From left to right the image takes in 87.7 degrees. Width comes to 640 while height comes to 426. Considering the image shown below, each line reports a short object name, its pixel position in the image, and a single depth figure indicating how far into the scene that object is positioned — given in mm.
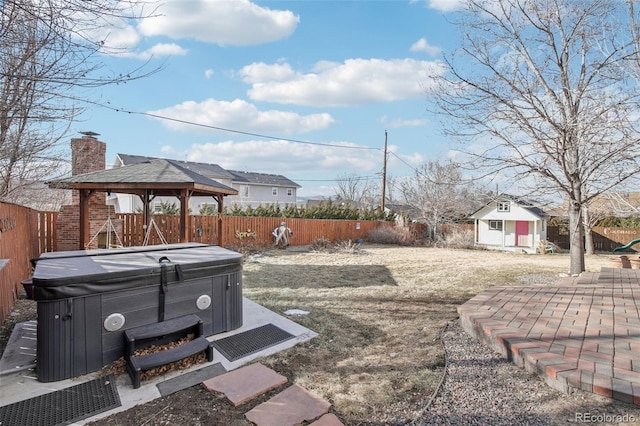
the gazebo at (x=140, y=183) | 6438
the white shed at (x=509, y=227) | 18641
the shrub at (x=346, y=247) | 12946
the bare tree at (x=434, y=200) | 19844
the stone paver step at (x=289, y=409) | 2176
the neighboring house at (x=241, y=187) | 24859
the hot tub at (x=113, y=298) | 2627
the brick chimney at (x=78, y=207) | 8320
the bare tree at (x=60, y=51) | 3035
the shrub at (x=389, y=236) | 17781
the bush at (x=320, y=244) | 13743
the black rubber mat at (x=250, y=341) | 3275
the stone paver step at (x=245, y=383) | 2494
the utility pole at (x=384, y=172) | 21031
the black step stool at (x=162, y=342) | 2703
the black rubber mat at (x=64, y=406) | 2193
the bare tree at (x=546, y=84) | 5840
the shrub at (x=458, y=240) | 17891
